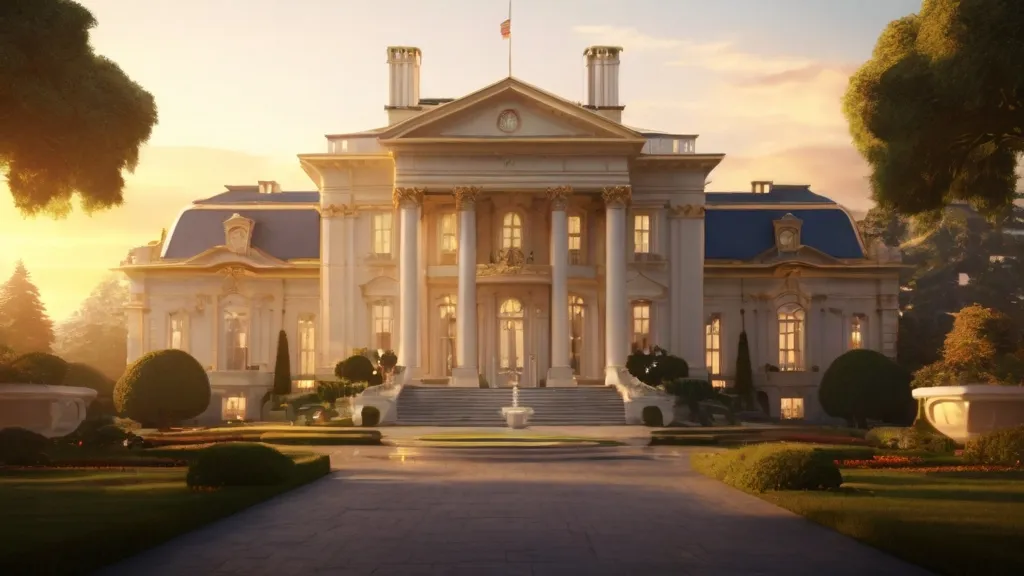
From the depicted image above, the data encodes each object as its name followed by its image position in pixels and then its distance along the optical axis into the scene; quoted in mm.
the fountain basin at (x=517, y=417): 41531
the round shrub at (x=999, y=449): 24500
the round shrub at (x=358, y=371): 48312
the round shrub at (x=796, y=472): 19266
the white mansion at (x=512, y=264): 50938
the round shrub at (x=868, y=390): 46531
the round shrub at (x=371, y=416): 43656
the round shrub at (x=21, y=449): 24125
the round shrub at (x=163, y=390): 43875
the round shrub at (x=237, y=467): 19344
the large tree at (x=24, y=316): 75375
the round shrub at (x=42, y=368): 29906
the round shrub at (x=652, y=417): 44906
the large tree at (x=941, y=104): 21250
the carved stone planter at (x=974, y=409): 29281
